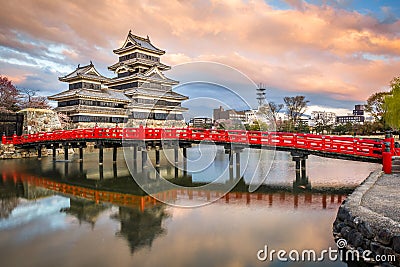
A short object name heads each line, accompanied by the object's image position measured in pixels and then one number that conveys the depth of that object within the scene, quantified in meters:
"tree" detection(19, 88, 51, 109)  41.91
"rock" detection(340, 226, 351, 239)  6.78
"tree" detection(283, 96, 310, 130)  54.03
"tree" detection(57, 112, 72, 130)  36.91
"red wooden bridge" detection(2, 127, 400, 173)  13.83
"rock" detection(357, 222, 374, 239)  5.76
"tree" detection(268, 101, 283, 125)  57.51
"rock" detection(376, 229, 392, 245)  5.34
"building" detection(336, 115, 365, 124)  131.50
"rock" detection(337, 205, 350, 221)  6.90
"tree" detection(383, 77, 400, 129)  30.42
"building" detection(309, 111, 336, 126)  68.65
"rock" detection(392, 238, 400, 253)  5.18
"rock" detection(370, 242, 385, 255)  5.52
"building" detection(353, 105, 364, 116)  145.91
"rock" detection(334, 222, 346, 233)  7.25
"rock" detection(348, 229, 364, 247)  6.13
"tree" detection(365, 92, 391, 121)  44.39
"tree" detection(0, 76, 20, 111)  37.66
